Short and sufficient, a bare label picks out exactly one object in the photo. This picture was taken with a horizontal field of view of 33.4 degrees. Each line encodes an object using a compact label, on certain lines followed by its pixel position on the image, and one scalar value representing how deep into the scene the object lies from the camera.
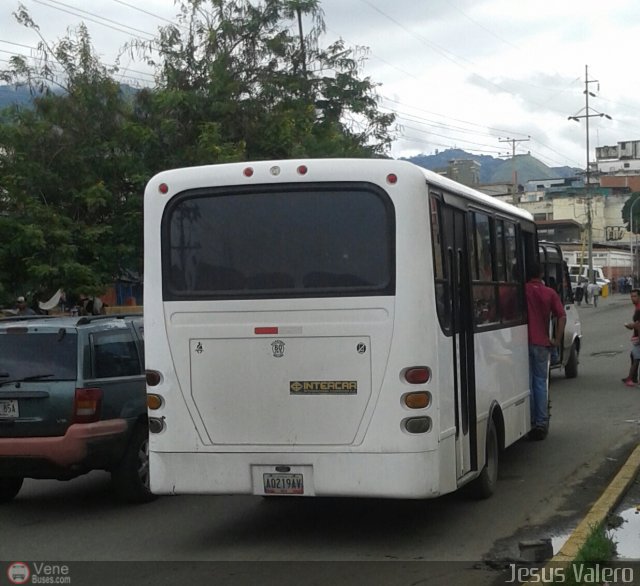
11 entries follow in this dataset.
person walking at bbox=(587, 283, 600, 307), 59.31
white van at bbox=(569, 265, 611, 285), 72.89
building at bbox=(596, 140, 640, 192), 126.94
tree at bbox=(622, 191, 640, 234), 96.88
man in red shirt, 11.85
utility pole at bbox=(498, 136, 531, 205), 72.31
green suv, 9.27
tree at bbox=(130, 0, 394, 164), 25.89
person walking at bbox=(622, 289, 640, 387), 18.83
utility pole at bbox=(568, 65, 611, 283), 69.82
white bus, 7.66
